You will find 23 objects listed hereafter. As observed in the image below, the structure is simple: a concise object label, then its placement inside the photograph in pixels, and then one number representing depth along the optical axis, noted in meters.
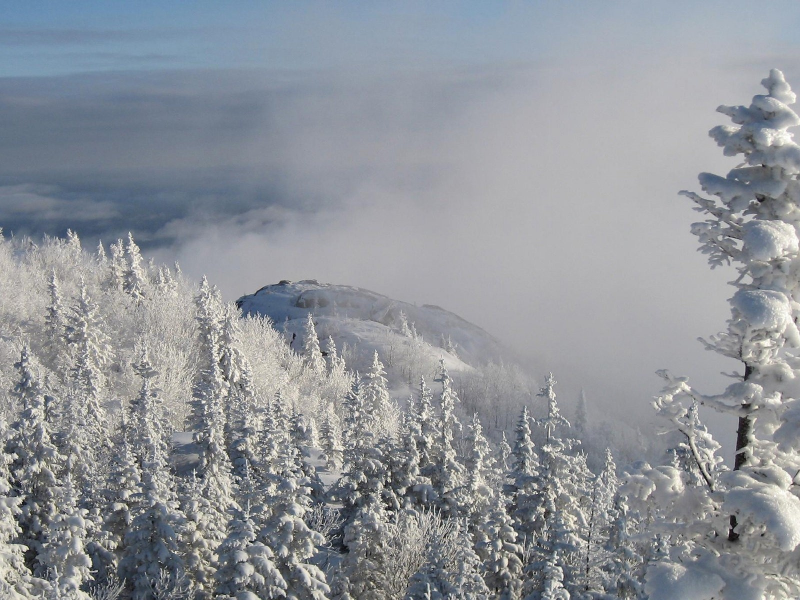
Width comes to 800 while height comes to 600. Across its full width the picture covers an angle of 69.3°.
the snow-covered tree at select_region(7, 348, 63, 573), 27.53
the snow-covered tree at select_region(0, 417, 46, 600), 18.03
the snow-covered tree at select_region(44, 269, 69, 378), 69.00
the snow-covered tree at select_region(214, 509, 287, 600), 19.05
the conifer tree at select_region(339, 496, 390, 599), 25.12
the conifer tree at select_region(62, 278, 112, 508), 33.19
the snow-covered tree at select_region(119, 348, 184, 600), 24.94
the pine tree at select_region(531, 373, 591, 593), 26.05
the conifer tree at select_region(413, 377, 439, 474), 38.75
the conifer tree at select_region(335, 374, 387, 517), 34.22
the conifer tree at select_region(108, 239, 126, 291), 106.50
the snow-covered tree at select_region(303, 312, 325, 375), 111.31
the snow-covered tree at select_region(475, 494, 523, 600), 25.16
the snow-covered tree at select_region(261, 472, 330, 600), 20.03
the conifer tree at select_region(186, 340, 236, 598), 25.67
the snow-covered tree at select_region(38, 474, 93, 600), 21.81
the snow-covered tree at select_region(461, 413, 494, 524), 34.28
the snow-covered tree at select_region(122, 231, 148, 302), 102.16
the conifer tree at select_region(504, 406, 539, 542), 28.36
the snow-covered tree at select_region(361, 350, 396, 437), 74.50
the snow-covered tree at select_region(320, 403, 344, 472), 51.38
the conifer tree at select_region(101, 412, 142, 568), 27.74
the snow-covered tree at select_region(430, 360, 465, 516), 36.50
